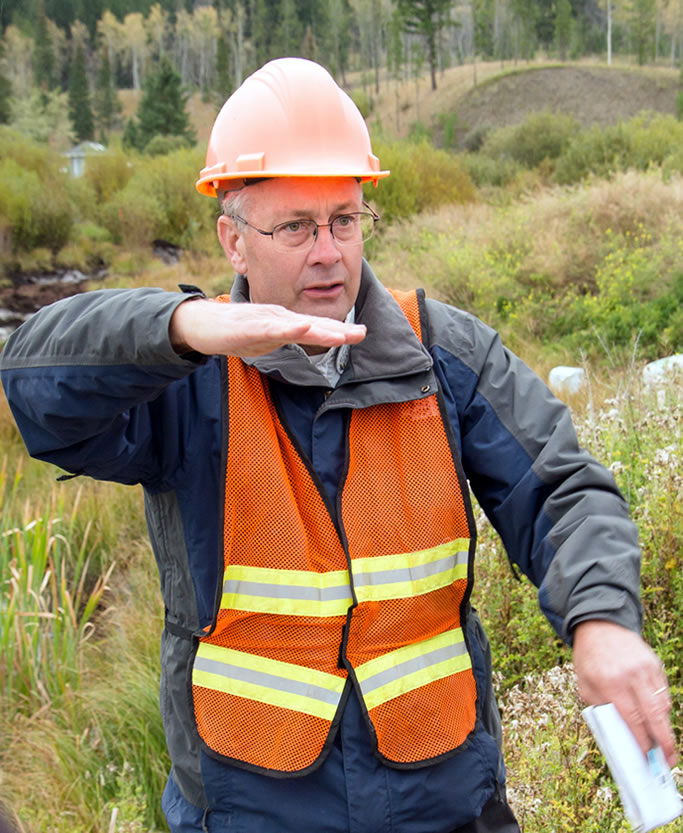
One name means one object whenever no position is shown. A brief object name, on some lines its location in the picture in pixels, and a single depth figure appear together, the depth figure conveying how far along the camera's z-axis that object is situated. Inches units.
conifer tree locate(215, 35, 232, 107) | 2381.8
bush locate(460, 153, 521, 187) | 972.6
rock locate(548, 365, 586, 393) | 261.2
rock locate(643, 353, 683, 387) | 165.8
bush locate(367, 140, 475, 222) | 748.0
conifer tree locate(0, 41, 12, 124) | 2128.4
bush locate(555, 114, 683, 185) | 755.4
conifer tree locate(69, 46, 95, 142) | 2470.5
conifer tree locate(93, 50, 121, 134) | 2790.4
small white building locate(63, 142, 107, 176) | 1562.5
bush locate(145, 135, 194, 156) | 1642.5
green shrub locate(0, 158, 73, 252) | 993.5
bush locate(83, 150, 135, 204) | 1180.5
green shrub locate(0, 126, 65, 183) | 1157.1
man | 65.6
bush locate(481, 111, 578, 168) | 1040.2
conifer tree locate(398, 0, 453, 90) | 2322.8
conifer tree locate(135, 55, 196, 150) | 1919.3
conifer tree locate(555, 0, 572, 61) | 2529.5
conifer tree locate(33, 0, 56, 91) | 2960.1
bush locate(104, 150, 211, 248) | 1050.7
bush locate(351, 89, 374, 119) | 1916.8
